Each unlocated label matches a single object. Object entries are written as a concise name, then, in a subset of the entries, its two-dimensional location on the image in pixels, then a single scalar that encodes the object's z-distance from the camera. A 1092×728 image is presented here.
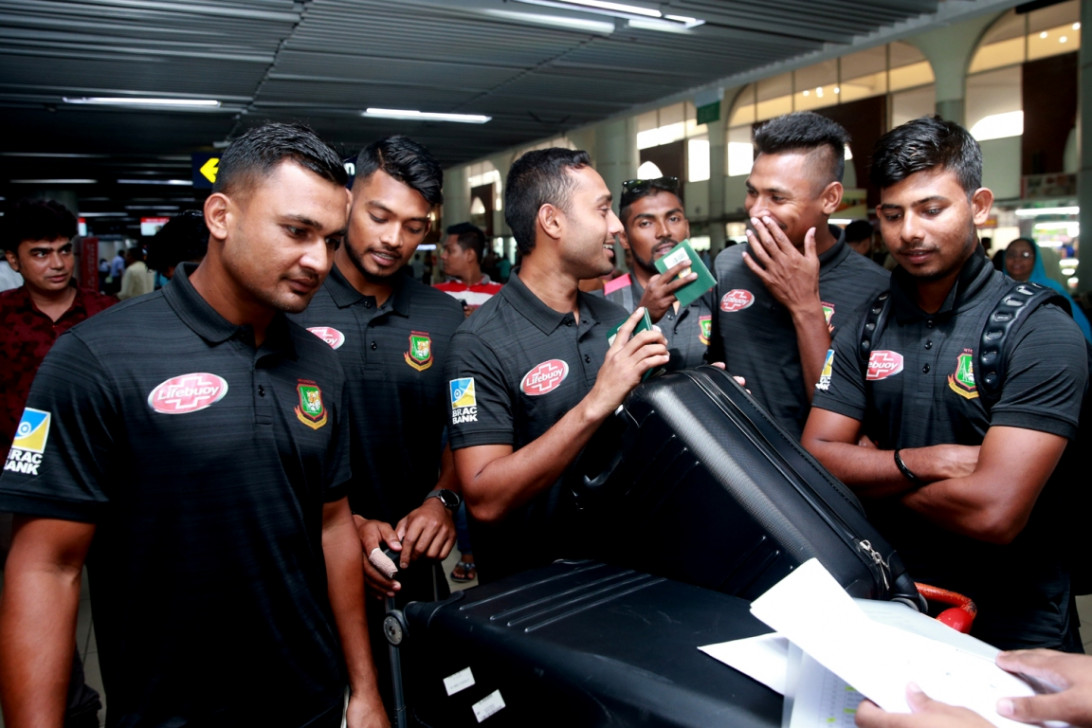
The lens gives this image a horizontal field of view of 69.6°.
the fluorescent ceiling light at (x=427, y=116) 10.19
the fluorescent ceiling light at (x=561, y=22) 6.11
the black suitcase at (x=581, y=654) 0.85
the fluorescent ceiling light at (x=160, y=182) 17.52
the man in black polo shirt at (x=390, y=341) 2.02
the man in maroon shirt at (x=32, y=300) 3.41
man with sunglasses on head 2.84
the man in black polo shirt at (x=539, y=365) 1.53
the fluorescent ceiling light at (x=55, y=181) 16.95
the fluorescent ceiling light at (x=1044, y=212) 12.42
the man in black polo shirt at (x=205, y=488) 1.19
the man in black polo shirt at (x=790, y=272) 2.08
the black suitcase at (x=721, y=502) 1.10
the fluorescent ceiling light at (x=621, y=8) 5.83
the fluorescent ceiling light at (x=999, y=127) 13.20
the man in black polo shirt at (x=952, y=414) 1.51
